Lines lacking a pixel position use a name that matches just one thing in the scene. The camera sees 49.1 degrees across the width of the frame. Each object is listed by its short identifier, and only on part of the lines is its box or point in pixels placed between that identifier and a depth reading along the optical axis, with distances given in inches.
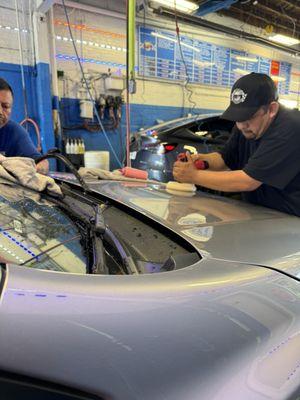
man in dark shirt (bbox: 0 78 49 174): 94.3
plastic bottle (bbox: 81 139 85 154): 210.1
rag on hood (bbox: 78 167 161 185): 71.8
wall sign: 246.1
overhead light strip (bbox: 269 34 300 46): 277.1
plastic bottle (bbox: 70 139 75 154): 206.5
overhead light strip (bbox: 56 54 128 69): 213.8
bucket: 198.5
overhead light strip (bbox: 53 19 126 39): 208.2
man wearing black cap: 58.7
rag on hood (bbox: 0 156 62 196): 49.6
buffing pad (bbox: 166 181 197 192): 63.6
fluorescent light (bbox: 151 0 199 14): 199.2
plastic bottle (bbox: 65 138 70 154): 206.6
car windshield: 29.6
